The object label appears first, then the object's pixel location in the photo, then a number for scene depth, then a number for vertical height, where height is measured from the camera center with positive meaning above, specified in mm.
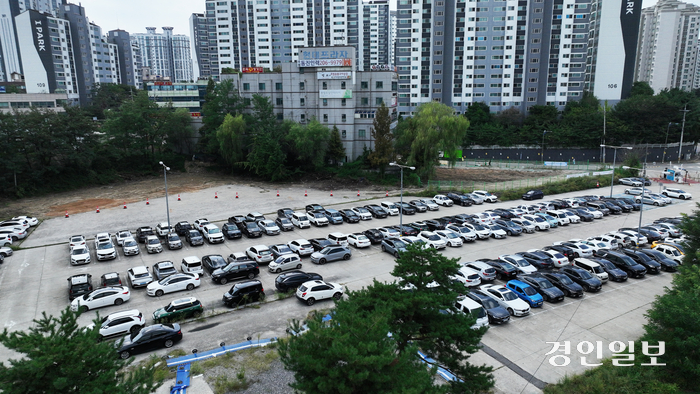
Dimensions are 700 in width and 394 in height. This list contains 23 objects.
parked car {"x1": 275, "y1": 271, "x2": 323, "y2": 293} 23620 -9180
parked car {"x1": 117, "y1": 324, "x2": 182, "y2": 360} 17266 -9143
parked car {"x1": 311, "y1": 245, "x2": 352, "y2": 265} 28078 -9304
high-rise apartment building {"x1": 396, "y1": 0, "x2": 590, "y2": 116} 86312 +11909
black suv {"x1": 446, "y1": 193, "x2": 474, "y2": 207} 43500 -8957
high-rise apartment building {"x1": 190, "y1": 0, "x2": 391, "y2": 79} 103312 +20171
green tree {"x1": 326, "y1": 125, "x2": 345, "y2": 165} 57250 -4435
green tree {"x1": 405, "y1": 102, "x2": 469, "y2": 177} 52031 -2915
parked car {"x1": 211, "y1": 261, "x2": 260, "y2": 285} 24922 -9209
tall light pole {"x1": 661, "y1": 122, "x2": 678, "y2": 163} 76206 -6476
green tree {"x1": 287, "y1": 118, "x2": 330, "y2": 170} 55156 -3640
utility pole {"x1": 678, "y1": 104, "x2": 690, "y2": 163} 72969 -6480
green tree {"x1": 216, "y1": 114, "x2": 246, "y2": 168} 57500 -3337
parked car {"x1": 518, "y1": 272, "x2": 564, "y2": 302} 22109 -9276
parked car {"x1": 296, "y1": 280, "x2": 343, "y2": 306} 22172 -9243
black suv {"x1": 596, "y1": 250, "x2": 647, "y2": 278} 25406 -9263
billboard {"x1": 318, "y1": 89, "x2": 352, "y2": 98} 58178 +2469
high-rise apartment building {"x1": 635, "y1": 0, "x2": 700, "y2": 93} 133375 +19985
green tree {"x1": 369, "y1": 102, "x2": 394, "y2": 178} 51719 -3445
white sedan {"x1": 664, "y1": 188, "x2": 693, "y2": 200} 46566 -9271
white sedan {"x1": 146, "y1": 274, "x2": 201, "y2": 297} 23281 -9258
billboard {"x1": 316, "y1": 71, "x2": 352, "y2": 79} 57312 +4904
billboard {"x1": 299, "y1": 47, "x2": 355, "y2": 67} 56938 +7265
